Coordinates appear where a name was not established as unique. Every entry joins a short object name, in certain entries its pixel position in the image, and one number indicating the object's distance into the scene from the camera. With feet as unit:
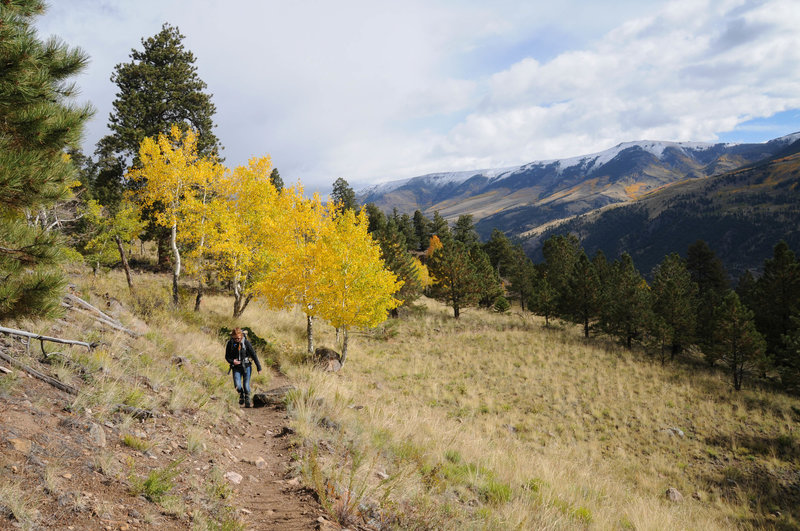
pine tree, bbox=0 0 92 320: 14.11
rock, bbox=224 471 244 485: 16.72
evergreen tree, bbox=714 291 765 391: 79.97
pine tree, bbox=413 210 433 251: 247.85
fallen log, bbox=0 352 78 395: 17.12
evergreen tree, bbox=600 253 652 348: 100.53
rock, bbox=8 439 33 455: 11.87
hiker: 30.07
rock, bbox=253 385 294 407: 30.76
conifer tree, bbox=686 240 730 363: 152.66
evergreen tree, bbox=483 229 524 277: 208.12
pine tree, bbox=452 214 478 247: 213.87
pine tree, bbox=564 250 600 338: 112.16
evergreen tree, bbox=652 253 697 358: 98.73
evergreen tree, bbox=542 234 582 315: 169.72
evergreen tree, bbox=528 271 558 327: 122.61
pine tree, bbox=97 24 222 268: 81.41
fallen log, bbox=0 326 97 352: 15.01
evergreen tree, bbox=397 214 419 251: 219.82
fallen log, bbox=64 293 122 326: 34.08
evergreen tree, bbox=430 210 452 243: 229.80
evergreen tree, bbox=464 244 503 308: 142.12
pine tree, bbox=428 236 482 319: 124.98
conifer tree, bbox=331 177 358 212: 213.25
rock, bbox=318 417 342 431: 25.82
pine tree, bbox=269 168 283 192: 196.44
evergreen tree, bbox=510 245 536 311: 168.45
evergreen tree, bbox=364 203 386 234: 209.11
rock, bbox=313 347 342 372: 58.08
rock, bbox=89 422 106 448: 14.60
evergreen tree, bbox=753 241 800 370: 97.40
